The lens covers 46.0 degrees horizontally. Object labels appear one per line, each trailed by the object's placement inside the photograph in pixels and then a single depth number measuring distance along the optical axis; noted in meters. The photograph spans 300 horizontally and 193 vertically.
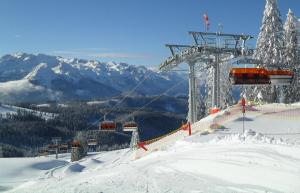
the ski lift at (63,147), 67.72
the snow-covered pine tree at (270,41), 36.99
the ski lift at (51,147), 71.53
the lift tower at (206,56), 26.97
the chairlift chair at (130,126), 32.76
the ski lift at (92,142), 46.59
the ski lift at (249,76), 25.62
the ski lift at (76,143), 49.39
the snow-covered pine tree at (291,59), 36.51
